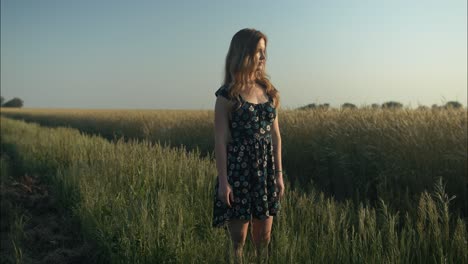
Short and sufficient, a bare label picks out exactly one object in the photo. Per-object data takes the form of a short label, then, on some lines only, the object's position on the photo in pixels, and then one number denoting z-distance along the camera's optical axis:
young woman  2.60
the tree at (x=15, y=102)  97.19
